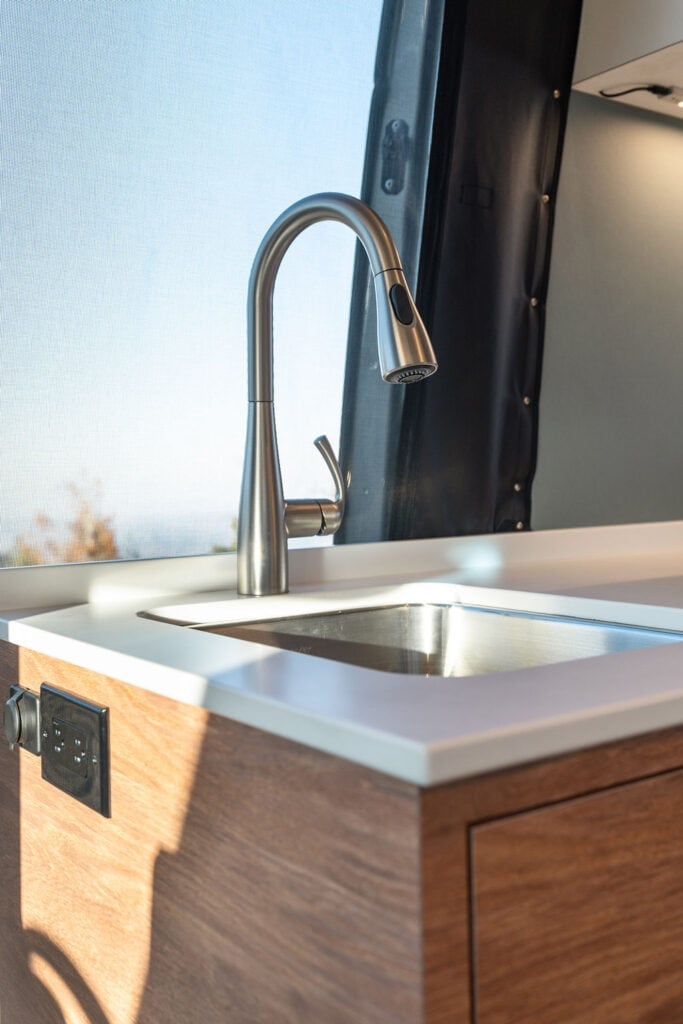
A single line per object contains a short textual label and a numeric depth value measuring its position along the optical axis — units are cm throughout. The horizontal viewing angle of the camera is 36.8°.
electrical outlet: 93
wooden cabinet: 62
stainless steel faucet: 120
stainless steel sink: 114
